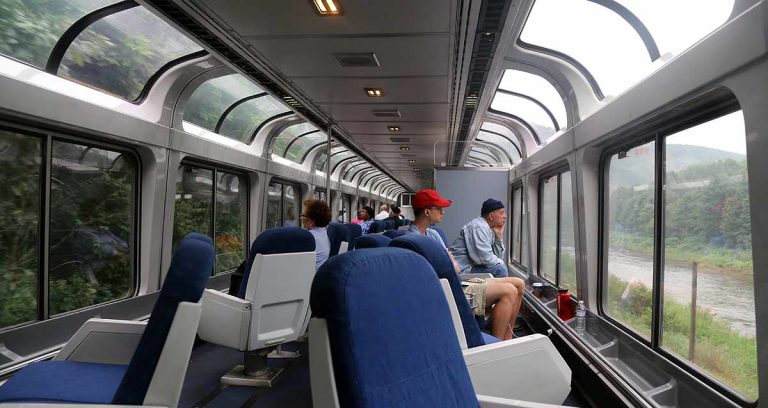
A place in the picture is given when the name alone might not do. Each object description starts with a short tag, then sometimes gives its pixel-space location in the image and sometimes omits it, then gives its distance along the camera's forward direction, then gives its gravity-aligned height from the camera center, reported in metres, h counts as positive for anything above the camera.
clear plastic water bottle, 4.68 -1.06
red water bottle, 4.98 -1.01
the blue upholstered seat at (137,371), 1.86 -0.72
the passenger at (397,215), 11.55 -0.17
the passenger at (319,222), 5.41 -0.18
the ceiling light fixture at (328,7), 3.48 +1.56
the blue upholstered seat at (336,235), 5.93 -0.36
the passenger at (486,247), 4.88 -0.38
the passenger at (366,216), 11.18 -0.18
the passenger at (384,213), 13.55 -0.12
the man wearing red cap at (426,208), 4.43 +0.02
